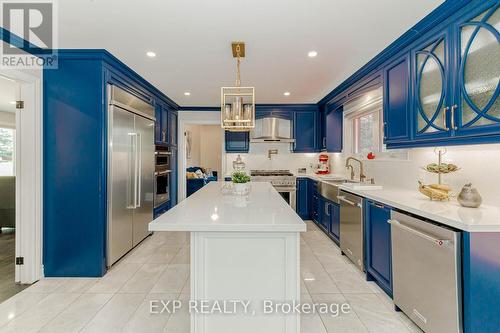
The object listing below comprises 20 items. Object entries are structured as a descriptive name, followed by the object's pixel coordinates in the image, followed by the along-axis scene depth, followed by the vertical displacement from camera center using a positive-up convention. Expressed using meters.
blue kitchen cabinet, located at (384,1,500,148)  1.55 +0.62
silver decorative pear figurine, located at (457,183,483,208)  1.73 -0.21
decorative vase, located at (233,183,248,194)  2.46 -0.21
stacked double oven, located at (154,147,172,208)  4.20 -0.14
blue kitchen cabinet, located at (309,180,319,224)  4.49 -0.64
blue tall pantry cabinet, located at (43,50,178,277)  2.60 +0.02
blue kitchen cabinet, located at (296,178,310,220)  4.90 -0.57
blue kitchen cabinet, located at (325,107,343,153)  4.66 +0.71
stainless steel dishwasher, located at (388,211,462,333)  1.43 -0.70
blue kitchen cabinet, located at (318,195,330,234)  3.85 -0.76
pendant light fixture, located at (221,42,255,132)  2.37 +0.53
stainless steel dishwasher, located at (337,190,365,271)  2.63 -0.69
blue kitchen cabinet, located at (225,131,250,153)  5.42 +0.55
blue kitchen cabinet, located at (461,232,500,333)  1.36 -0.63
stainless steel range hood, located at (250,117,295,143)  5.13 +0.76
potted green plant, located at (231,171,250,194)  2.46 -0.15
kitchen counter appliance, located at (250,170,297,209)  4.84 -0.29
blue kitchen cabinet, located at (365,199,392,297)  2.17 -0.73
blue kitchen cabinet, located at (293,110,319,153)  5.29 +0.81
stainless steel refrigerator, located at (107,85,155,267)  2.77 -0.05
